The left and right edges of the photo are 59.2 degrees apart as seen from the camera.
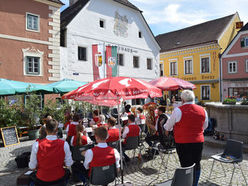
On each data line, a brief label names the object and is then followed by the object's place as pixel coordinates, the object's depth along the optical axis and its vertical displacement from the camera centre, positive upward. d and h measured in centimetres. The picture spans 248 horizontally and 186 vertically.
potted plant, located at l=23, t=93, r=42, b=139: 970 -94
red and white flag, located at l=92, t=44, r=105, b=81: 1512 +227
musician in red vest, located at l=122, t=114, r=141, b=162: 583 -101
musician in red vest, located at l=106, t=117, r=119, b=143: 537 -94
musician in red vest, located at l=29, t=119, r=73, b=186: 323 -99
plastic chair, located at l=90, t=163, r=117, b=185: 336 -126
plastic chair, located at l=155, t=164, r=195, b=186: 290 -113
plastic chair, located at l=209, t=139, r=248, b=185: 454 -132
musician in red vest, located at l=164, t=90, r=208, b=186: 370 -61
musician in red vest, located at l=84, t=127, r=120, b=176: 334 -95
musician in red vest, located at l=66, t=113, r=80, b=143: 594 -93
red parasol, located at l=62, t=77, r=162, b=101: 425 +11
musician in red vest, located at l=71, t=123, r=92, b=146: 488 -101
